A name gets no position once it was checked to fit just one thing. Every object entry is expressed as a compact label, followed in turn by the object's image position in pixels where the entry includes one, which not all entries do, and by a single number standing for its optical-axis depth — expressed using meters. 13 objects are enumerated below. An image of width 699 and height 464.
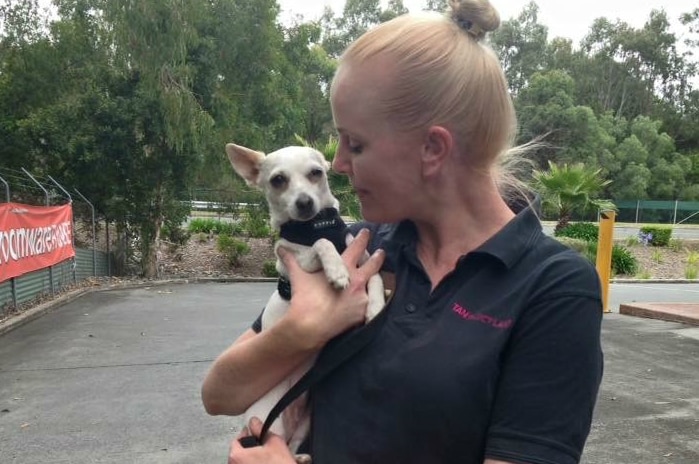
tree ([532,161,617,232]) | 16.09
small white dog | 1.73
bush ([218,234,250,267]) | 18.61
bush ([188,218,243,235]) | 21.95
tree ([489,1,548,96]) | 52.59
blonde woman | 1.21
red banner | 9.35
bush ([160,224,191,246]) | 18.08
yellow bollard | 10.02
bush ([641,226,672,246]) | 22.81
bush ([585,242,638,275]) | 18.16
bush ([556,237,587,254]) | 15.83
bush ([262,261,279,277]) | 17.42
